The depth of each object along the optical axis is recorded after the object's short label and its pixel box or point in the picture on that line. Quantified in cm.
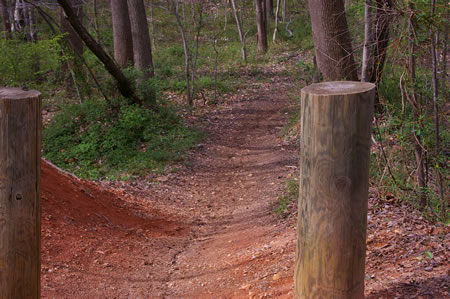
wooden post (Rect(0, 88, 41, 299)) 267
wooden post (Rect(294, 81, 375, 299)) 273
